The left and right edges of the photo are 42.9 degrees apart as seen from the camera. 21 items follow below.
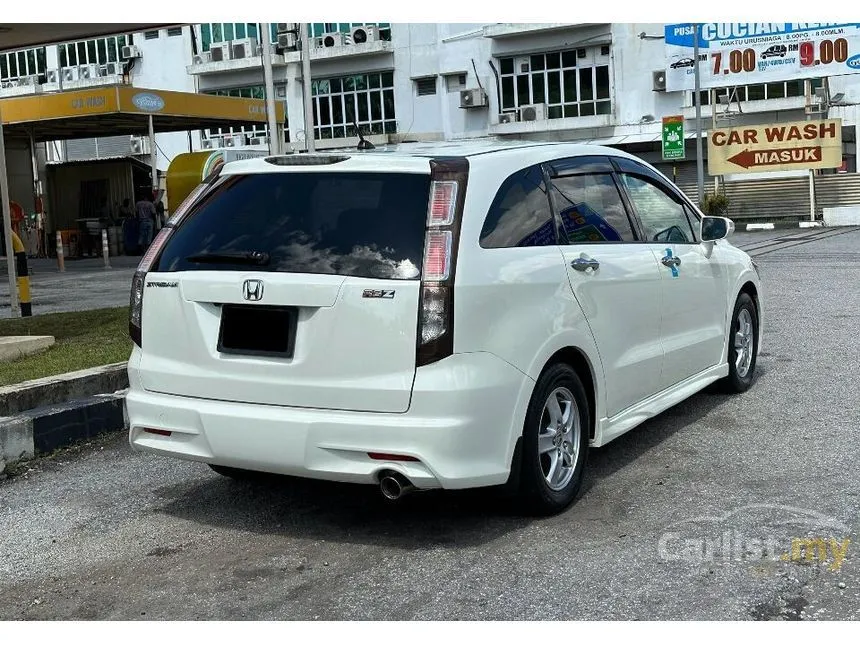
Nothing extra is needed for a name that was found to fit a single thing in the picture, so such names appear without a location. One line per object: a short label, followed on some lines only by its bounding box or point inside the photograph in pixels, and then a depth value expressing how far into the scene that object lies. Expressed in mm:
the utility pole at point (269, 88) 19578
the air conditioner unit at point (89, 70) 54906
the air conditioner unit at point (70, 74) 54906
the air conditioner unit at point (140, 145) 54250
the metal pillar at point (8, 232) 12555
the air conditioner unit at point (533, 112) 45469
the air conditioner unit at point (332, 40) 48500
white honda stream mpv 4324
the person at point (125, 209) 36188
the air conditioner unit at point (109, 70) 54594
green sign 35312
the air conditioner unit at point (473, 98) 46312
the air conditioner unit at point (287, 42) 42919
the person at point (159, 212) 30375
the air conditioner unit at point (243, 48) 50500
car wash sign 34594
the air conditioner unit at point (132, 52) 53844
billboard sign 36969
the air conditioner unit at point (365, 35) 47875
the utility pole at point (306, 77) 22019
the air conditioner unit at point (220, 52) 50969
